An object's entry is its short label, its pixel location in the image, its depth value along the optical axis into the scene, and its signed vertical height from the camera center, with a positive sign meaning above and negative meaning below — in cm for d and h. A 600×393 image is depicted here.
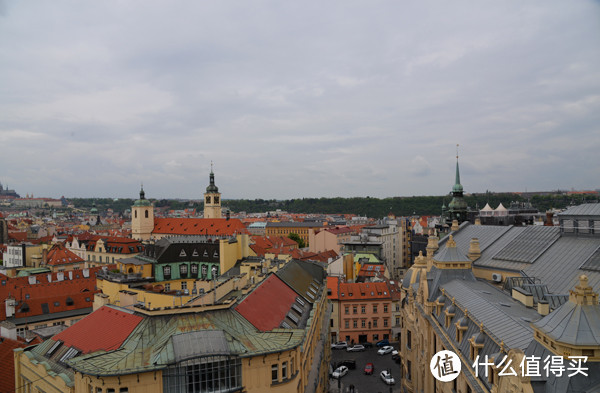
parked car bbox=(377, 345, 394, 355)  5656 -2008
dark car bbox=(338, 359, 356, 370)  5205 -2012
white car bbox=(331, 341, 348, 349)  5941 -2024
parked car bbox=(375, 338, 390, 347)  6003 -2016
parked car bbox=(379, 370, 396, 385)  4688 -1995
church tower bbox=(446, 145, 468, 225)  7831 -90
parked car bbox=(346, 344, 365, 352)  5825 -2028
